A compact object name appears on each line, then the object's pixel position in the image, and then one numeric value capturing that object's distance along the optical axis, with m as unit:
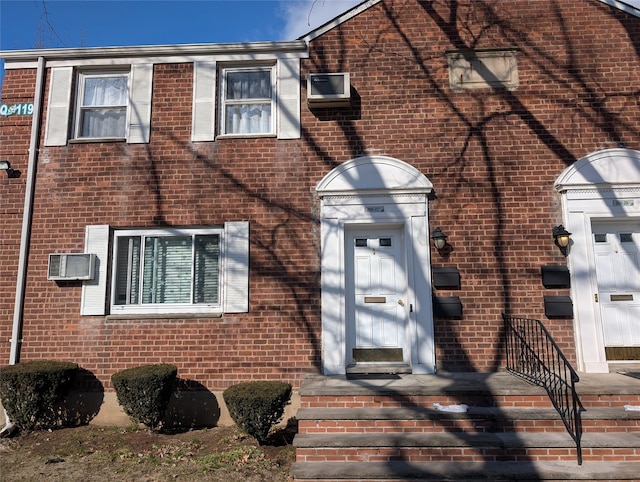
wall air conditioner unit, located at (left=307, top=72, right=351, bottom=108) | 7.09
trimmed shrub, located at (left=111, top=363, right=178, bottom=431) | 6.11
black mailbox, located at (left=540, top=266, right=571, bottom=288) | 6.71
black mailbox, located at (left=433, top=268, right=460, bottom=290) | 6.77
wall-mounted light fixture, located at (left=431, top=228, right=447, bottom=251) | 6.77
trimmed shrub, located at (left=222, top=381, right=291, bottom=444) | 5.54
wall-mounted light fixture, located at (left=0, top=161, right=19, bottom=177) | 7.27
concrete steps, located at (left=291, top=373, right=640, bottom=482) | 4.56
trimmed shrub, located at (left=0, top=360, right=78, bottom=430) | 6.20
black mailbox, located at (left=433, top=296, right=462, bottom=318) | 6.70
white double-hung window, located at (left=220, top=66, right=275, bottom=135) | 7.45
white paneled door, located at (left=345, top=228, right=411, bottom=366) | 6.90
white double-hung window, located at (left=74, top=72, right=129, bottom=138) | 7.55
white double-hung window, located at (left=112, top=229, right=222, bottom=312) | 7.05
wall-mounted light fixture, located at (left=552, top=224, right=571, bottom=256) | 6.66
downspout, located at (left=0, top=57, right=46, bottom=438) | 6.89
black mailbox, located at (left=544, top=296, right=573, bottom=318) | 6.66
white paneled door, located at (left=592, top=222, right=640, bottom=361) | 6.73
